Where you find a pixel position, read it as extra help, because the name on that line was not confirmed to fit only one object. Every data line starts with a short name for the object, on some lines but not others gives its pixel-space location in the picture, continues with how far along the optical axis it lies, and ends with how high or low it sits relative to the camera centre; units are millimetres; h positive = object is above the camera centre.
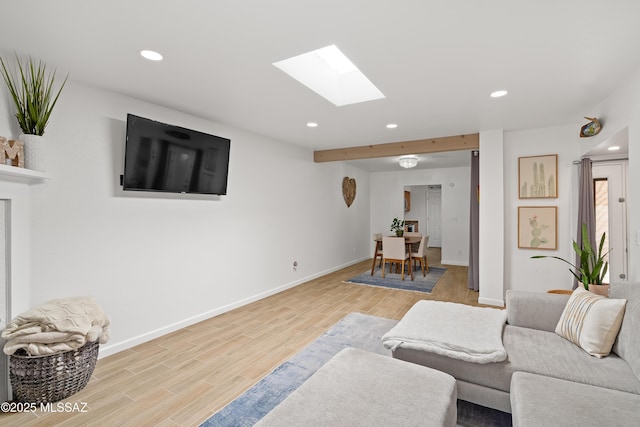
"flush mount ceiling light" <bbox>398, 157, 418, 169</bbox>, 5980 +1244
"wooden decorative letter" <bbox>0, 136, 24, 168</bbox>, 2018 +415
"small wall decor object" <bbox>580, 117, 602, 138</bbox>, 3031 +1023
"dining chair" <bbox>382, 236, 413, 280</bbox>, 5672 -488
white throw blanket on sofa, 1862 -732
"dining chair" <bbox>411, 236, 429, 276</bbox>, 6023 -569
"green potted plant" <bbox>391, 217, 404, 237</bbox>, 6123 -55
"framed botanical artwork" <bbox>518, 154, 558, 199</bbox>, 3916 +670
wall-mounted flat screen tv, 2777 +608
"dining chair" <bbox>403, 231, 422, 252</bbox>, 6538 -232
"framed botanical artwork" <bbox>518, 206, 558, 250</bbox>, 3930 +15
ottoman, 1250 -793
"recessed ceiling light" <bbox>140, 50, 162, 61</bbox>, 2111 +1144
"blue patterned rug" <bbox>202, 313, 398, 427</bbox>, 1919 -1187
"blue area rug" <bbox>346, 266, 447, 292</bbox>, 5184 -1026
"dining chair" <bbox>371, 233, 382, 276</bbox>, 6128 -392
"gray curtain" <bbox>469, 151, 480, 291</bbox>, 4949 +49
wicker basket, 1953 -1055
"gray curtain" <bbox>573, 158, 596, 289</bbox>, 3516 +317
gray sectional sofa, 1307 -759
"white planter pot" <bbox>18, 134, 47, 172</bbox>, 2146 +448
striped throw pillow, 1798 -575
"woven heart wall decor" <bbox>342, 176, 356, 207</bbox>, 6887 +775
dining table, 5853 -338
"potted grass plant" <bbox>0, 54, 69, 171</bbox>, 2148 +804
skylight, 2610 +1338
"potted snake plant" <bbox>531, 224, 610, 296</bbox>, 2530 -383
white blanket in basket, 1926 -747
